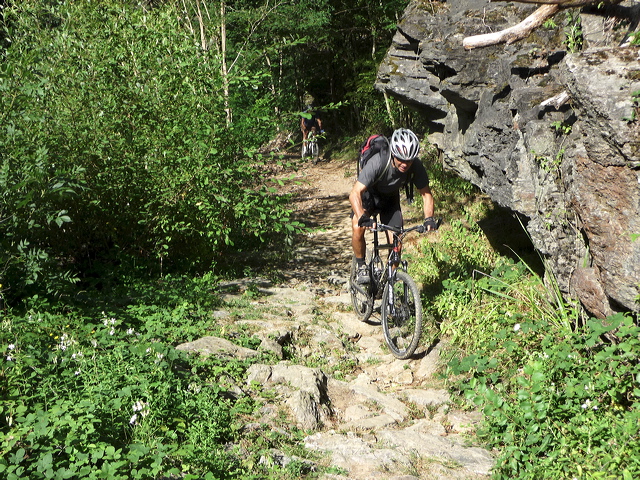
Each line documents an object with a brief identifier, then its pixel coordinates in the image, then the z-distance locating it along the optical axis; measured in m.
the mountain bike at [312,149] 20.47
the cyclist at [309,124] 19.97
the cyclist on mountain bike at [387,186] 5.53
